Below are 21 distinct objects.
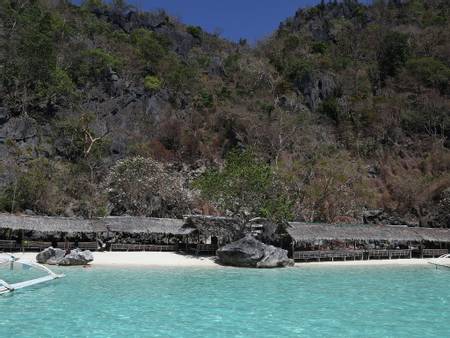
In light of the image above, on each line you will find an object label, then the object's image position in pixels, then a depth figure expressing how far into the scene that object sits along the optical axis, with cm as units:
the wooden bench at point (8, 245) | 2359
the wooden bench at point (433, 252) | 3008
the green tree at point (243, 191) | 2498
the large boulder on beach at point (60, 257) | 2064
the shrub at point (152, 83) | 4769
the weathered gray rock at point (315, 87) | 5278
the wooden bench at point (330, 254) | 2572
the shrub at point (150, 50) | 5234
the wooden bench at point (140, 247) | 2559
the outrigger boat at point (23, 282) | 1409
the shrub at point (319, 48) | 6146
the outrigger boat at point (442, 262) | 2532
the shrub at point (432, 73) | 5028
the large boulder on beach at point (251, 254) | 2231
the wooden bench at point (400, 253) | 2911
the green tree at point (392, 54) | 5506
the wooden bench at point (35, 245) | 2380
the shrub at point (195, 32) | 6819
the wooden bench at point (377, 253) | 2840
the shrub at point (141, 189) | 3183
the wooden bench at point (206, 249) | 2642
